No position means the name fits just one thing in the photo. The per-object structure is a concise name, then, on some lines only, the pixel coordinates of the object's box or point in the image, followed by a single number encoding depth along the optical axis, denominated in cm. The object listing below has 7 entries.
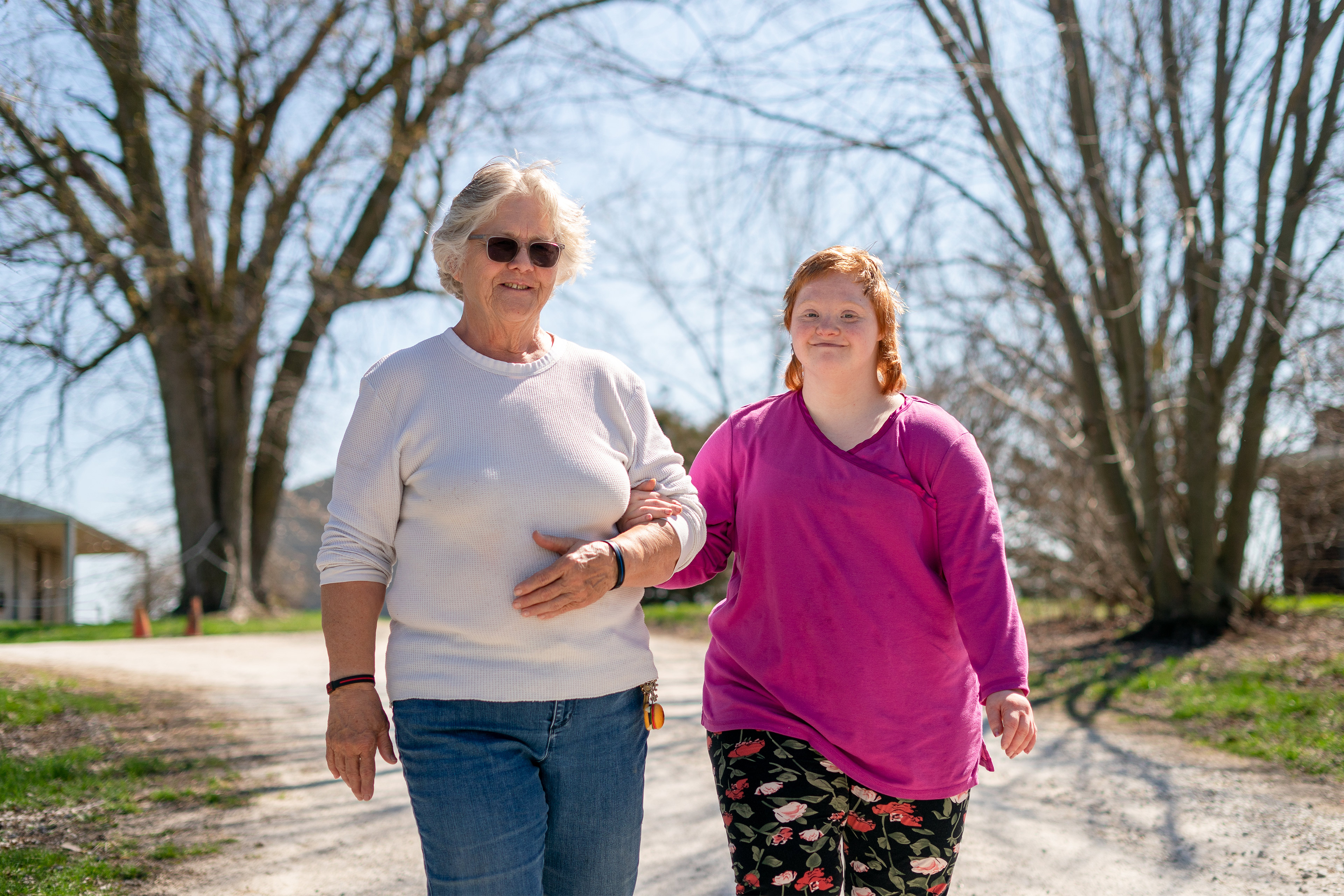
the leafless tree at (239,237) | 1103
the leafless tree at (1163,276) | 782
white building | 1295
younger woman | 212
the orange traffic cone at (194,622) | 1138
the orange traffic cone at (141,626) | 1133
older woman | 185
